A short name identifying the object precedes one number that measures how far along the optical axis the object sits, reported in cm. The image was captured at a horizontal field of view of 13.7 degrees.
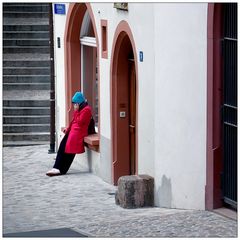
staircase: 2297
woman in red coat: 1759
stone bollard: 1398
